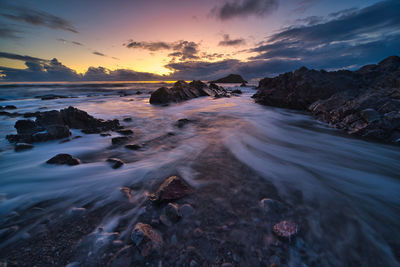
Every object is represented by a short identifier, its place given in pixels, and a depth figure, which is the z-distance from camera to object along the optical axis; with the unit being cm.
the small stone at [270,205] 186
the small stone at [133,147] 389
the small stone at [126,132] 506
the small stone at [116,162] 300
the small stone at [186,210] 179
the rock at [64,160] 304
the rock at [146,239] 138
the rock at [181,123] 639
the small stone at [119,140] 419
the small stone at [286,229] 152
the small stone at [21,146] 365
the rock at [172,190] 199
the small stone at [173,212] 172
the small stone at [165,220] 167
